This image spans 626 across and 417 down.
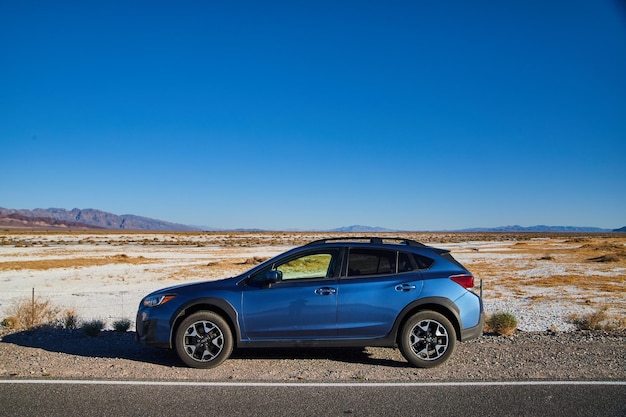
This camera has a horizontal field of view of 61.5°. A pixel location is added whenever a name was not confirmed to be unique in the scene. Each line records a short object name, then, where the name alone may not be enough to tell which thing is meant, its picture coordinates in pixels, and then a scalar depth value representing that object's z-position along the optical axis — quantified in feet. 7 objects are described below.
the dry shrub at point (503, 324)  31.83
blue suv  22.58
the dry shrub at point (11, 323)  34.44
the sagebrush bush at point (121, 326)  33.53
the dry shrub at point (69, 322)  34.98
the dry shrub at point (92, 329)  30.55
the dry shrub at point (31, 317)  35.07
